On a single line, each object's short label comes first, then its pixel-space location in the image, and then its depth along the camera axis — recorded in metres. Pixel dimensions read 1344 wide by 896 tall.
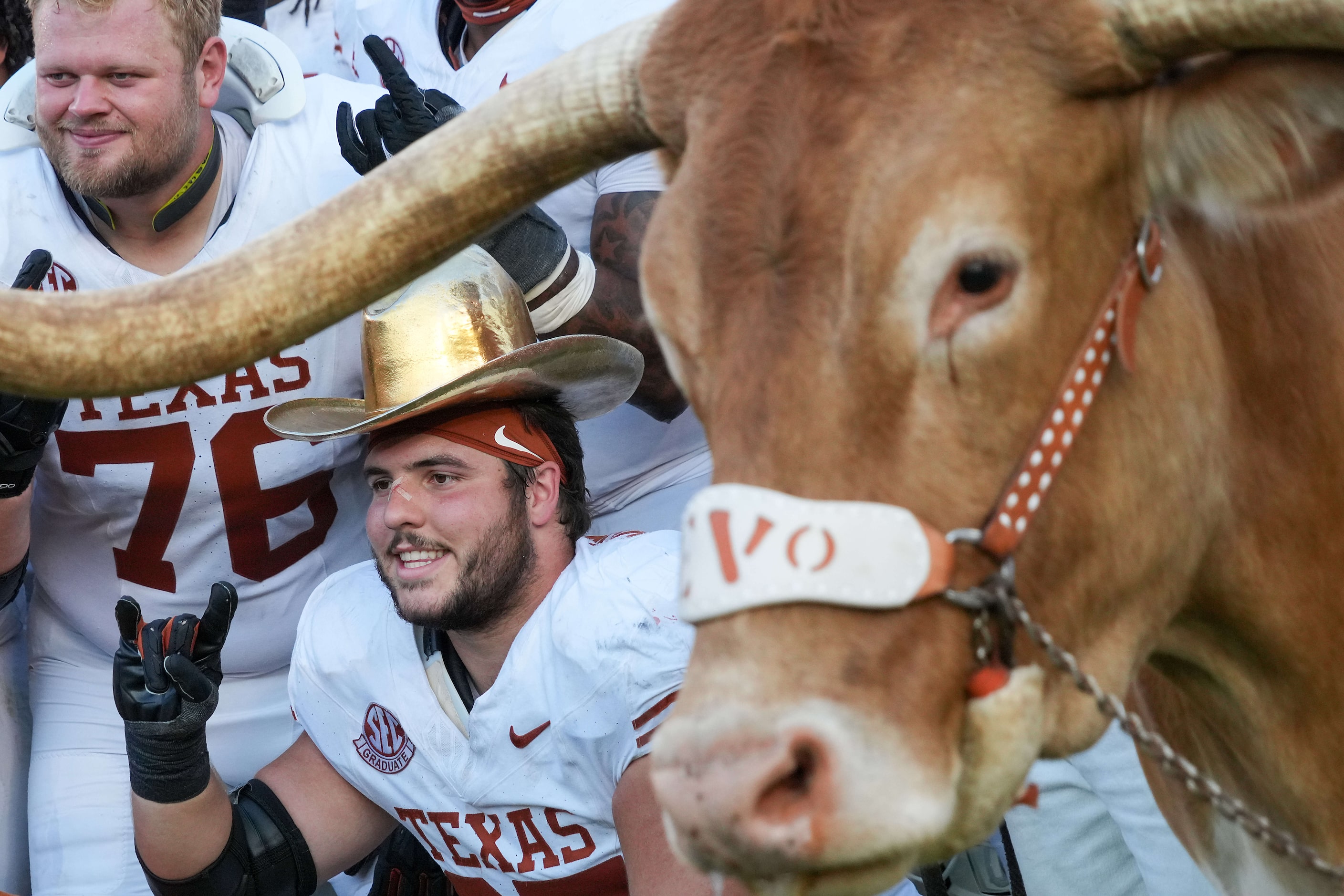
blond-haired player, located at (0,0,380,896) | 3.87
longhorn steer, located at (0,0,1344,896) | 1.57
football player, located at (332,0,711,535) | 3.72
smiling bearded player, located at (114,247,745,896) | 3.26
